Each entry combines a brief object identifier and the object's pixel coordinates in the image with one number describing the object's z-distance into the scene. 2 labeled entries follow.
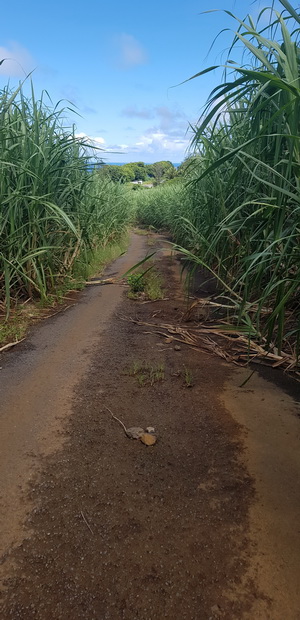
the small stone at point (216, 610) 0.92
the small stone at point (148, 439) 1.55
